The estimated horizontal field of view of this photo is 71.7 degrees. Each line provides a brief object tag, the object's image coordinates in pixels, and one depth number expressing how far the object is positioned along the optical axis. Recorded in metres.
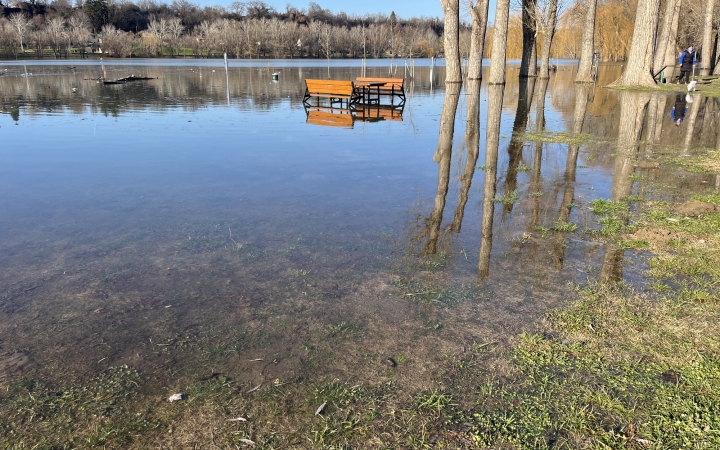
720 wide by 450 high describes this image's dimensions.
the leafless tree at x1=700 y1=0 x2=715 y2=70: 27.72
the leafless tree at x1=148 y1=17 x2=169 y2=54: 106.28
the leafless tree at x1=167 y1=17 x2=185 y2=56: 107.50
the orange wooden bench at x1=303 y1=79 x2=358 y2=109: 17.19
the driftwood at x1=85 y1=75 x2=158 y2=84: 30.67
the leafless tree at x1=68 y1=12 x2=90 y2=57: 92.94
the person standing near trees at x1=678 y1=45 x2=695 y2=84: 26.61
